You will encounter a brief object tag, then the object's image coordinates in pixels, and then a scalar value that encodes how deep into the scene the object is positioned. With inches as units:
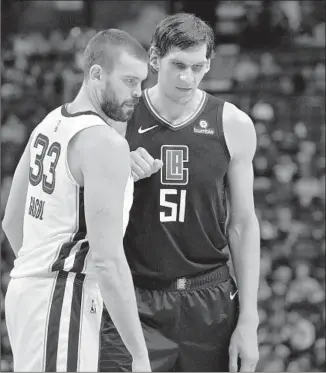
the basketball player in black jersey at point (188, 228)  220.5
